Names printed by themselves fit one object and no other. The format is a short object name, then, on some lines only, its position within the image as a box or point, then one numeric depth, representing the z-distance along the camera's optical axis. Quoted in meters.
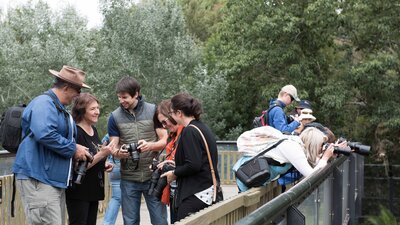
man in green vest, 7.37
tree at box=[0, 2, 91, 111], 36.66
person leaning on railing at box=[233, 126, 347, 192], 6.94
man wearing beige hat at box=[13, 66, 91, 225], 5.83
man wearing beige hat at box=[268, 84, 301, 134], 9.25
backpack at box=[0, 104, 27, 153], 6.02
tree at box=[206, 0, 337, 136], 30.39
